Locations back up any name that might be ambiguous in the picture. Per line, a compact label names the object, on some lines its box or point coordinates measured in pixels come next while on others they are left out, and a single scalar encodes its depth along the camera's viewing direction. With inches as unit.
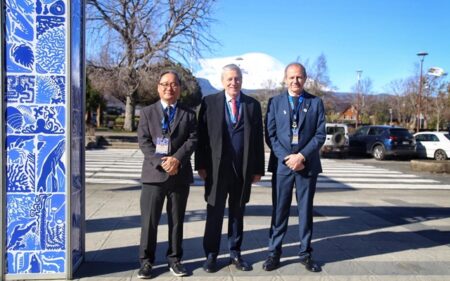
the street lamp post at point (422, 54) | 1202.0
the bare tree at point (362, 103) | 2422.5
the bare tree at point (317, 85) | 1613.4
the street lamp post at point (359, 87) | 2241.9
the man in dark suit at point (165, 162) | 177.2
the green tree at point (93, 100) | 1461.5
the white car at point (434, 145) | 840.0
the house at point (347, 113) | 3130.9
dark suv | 831.1
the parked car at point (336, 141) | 868.3
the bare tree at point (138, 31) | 1120.8
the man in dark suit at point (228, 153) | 185.6
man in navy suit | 192.4
